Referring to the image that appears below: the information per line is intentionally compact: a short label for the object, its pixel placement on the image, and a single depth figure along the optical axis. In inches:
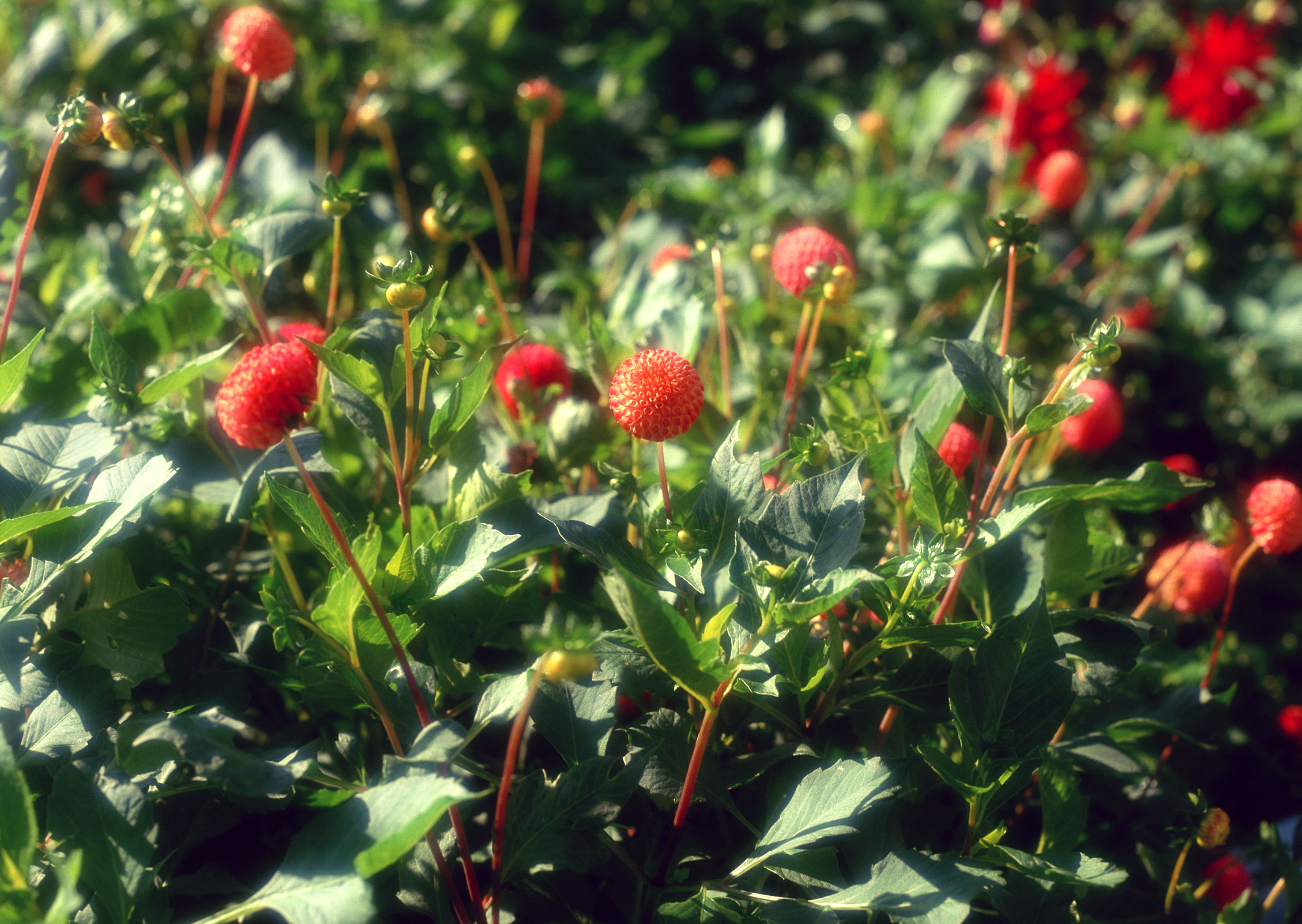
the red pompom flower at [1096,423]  34.6
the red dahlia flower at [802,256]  28.4
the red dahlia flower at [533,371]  32.2
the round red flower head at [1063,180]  51.6
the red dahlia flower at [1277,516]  27.1
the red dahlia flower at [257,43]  32.5
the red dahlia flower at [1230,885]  33.7
